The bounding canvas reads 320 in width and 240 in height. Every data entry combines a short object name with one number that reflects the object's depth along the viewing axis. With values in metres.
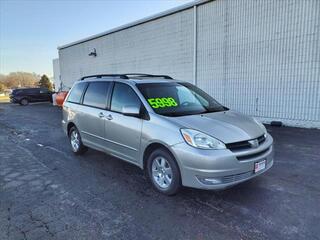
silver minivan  3.46
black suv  25.31
